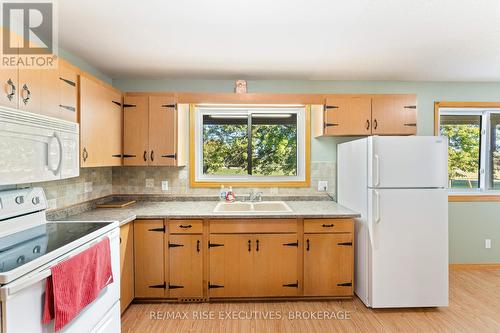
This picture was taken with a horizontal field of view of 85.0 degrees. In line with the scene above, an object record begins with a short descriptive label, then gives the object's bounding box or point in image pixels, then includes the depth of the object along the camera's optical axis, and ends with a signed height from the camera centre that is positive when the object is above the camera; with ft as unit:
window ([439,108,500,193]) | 11.24 +0.71
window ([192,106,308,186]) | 10.77 +0.88
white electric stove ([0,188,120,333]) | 3.69 -1.42
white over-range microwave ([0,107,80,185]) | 4.47 +0.34
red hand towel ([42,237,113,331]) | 4.22 -2.04
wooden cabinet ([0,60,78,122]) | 4.68 +1.50
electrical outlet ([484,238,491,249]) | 11.00 -3.10
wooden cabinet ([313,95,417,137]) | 9.47 +1.78
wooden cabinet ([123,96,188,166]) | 9.27 +1.22
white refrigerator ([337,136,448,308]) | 7.80 -1.60
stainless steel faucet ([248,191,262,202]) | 10.26 -1.16
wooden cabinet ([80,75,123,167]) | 7.09 +1.22
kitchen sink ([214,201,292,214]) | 9.87 -1.47
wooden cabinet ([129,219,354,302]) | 8.27 -2.78
